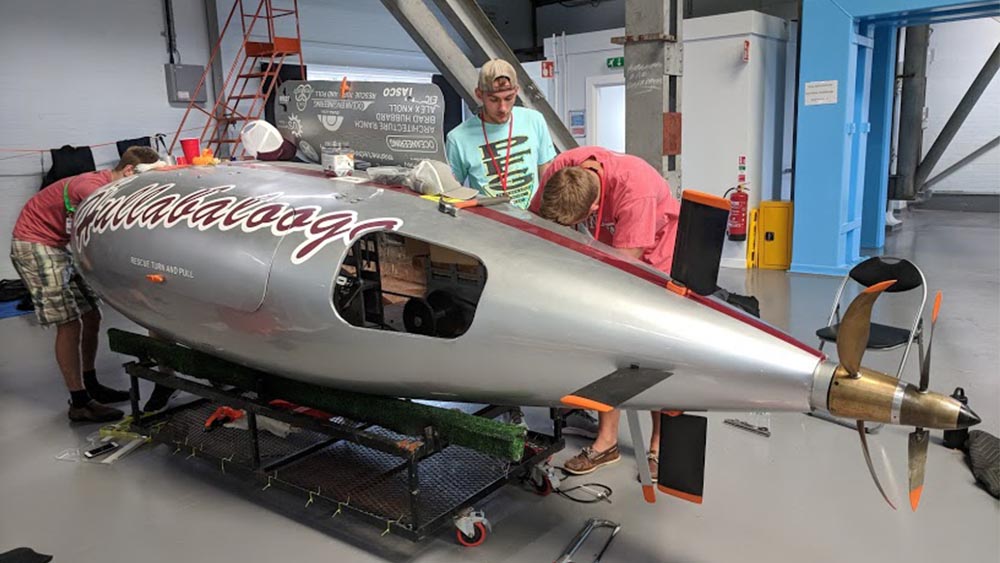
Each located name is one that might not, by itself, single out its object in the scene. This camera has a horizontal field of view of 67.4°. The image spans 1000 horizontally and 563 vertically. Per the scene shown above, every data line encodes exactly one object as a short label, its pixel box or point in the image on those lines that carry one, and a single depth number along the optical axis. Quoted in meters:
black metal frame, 2.67
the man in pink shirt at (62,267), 4.09
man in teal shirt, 3.69
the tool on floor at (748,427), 3.72
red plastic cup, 3.92
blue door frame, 6.99
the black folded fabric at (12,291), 7.03
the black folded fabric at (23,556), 2.77
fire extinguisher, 7.78
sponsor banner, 3.54
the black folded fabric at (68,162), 7.36
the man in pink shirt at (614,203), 2.79
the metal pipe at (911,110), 9.73
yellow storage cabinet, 7.82
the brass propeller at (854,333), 1.95
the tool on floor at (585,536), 2.68
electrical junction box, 8.26
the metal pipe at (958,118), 9.51
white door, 8.90
